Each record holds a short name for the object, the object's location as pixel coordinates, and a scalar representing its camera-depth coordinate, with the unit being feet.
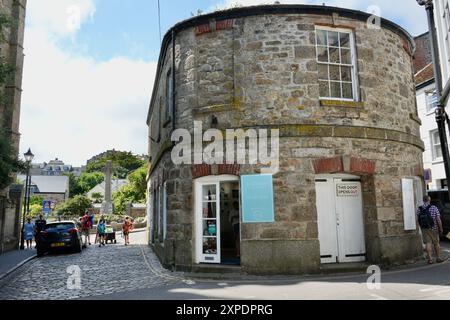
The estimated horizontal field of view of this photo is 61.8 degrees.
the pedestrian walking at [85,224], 65.77
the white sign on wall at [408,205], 34.12
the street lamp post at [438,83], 35.00
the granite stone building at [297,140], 30.71
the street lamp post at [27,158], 61.94
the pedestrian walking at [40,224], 61.00
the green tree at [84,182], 321.58
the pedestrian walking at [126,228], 64.97
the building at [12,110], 59.26
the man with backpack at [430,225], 32.76
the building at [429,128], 75.10
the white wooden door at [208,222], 32.55
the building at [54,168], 409.12
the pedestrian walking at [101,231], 66.64
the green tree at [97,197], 245.73
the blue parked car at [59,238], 52.75
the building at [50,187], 246.58
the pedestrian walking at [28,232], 64.63
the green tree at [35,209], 152.46
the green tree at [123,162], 309.63
